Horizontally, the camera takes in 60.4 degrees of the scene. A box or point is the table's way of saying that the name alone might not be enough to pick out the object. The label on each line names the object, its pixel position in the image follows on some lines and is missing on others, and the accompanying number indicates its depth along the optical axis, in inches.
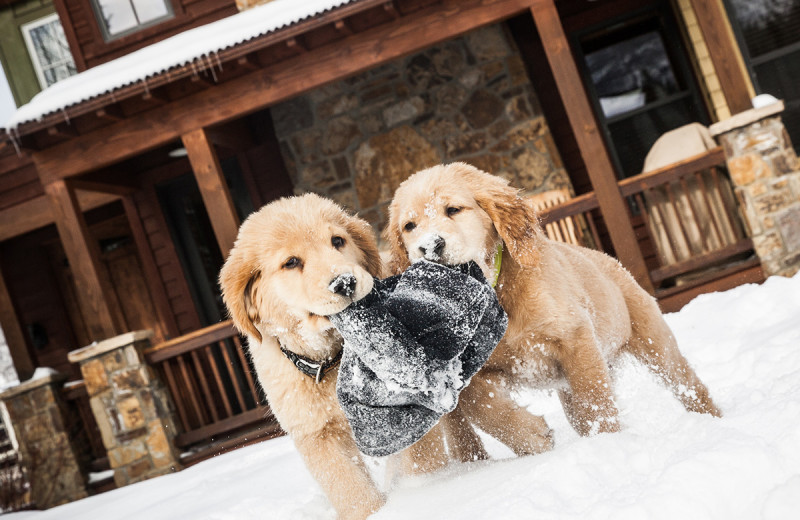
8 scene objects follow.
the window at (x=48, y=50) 494.3
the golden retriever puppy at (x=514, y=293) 101.3
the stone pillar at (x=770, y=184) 276.4
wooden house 299.6
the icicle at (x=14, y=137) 307.9
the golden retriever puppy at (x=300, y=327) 100.8
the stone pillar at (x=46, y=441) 338.3
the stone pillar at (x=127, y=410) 304.0
